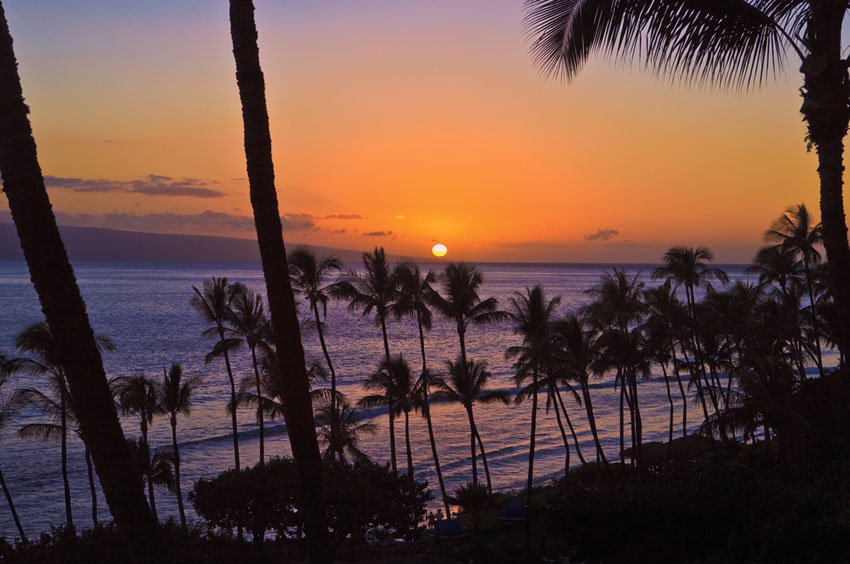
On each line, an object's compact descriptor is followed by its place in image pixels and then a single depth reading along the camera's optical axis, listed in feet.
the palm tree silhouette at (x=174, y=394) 112.68
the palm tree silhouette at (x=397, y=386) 124.47
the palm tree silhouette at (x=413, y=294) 135.33
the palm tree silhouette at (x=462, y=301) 133.18
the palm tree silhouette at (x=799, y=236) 147.64
